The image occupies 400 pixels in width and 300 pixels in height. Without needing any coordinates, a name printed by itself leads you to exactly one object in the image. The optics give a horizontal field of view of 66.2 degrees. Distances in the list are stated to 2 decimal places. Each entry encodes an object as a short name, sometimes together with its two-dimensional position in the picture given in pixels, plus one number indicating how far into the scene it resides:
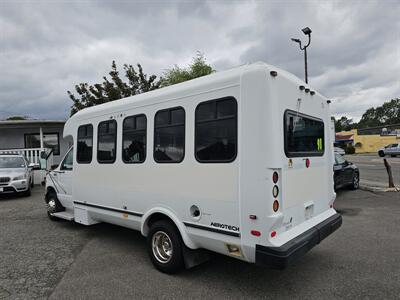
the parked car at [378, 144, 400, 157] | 37.47
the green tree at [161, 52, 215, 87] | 21.32
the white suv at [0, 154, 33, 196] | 11.06
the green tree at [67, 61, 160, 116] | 21.58
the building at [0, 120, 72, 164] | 17.82
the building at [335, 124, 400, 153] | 54.75
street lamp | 13.14
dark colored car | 9.80
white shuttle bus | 3.33
